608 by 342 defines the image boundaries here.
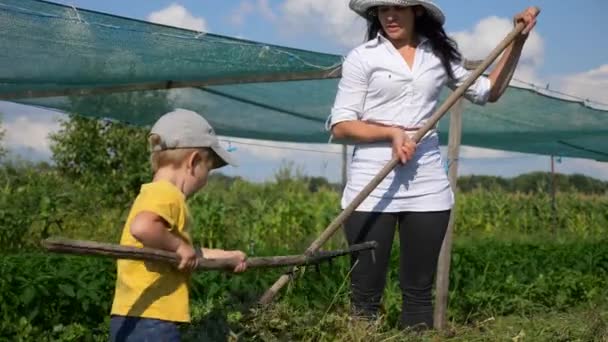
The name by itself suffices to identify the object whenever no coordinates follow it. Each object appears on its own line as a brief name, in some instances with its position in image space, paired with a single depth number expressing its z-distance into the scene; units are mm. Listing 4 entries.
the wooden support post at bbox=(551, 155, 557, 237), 10789
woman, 3439
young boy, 2738
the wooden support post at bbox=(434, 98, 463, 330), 5625
